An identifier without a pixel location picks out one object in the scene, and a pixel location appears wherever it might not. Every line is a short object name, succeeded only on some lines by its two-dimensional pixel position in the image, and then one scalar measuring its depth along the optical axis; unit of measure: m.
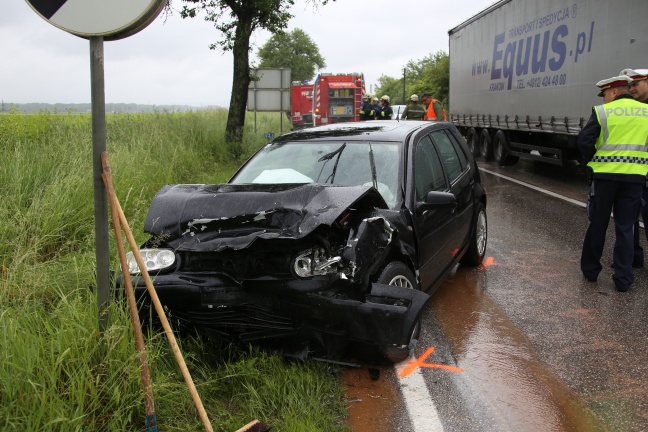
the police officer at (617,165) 5.47
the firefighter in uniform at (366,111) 18.91
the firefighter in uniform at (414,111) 15.55
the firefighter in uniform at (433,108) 15.34
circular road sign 2.61
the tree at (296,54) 102.38
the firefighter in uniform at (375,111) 18.35
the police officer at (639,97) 6.23
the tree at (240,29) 15.55
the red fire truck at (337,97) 30.45
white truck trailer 10.32
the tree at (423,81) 54.38
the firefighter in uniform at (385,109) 17.81
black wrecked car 3.37
